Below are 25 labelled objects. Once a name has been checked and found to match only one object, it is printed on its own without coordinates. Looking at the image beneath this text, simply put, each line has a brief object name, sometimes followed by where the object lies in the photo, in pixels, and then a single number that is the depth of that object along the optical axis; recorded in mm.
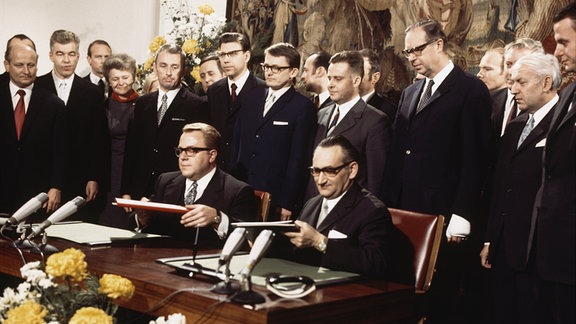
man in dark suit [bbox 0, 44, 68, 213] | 5598
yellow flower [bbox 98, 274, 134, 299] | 2596
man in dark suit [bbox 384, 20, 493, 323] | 4395
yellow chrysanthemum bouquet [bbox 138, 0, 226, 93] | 7312
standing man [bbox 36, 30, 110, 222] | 6102
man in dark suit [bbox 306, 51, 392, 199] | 4703
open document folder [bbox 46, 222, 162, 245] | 3729
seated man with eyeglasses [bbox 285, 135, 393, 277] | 3232
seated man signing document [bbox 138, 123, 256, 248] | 4203
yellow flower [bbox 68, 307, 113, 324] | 2422
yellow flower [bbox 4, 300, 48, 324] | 2523
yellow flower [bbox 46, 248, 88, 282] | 2592
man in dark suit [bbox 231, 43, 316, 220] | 5117
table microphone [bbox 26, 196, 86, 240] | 3383
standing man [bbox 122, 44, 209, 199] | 5805
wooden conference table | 2572
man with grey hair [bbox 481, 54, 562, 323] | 3875
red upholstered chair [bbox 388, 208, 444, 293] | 3586
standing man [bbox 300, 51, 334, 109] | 6141
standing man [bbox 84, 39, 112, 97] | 7570
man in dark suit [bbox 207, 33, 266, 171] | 5816
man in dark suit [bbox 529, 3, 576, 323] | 3271
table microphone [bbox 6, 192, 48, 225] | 3490
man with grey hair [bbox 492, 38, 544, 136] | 4879
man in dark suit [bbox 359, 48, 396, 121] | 5719
